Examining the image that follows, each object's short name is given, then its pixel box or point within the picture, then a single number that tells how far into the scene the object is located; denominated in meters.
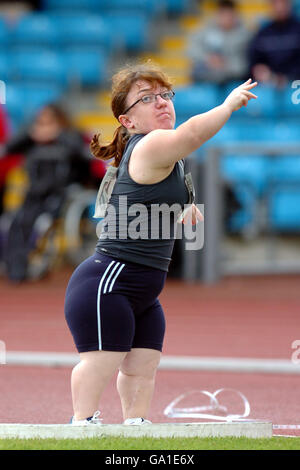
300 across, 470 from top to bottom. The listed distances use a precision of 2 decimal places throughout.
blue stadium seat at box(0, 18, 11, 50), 14.57
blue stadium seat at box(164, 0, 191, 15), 14.64
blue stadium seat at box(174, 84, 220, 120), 11.58
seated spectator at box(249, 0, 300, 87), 11.00
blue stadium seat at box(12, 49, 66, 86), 14.05
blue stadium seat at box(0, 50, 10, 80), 14.04
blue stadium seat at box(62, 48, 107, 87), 14.11
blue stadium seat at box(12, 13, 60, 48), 14.52
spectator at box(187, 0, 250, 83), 11.75
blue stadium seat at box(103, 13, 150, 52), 14.38
